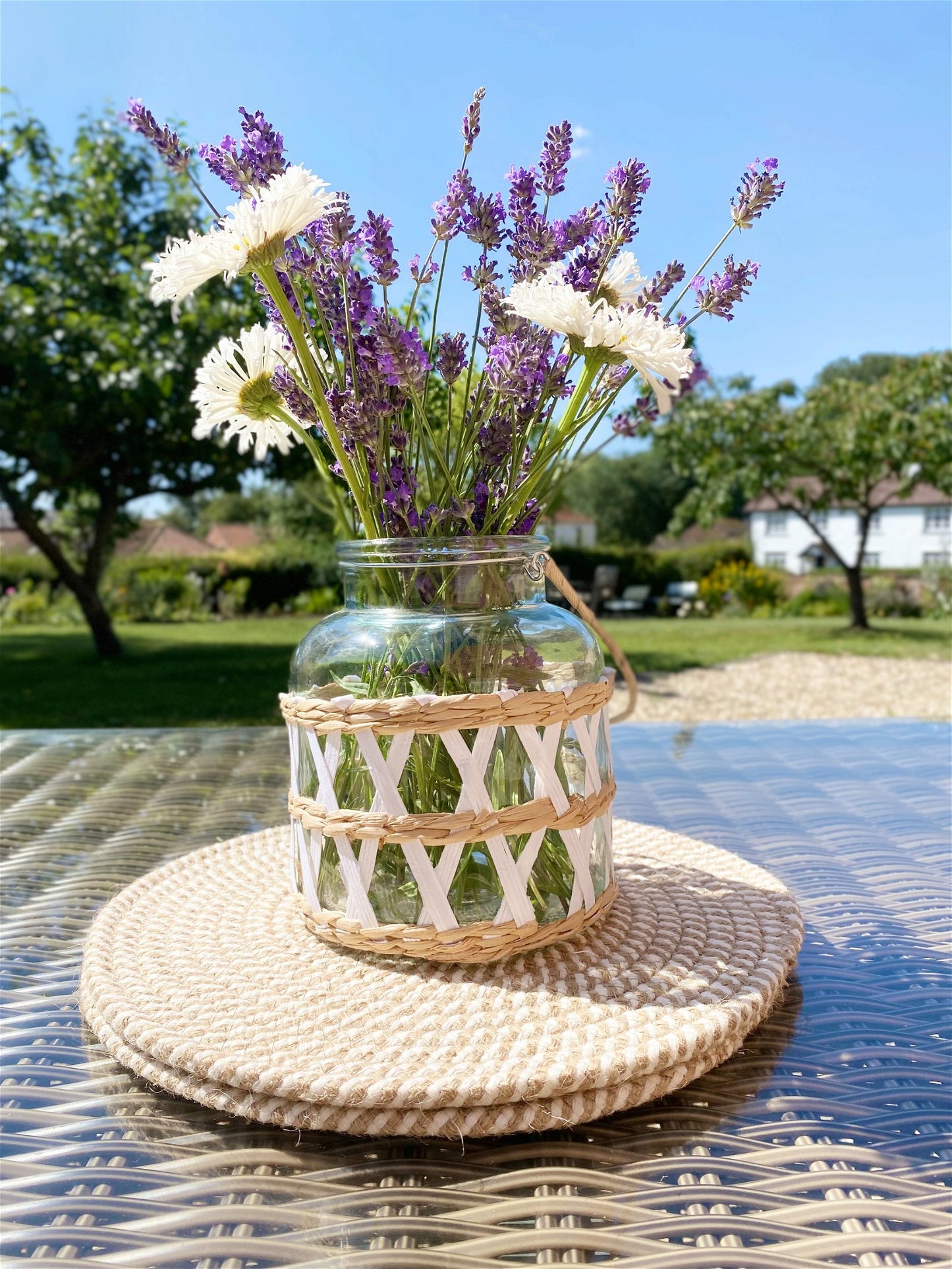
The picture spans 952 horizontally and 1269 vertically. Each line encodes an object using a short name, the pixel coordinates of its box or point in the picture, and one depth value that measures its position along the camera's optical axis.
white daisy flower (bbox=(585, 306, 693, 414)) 0.66
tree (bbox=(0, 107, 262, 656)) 6.62
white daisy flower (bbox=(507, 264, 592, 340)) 0.66
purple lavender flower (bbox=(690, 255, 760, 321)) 0.74
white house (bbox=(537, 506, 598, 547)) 27.25
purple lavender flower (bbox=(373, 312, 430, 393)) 0.68
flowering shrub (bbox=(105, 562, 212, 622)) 12.35
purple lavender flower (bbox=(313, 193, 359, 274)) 0.70
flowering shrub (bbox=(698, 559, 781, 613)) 13.77
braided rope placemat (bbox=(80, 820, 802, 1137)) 0.56
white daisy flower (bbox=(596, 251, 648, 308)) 0.74
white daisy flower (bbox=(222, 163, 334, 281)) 0.64
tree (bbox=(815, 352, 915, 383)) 34.72
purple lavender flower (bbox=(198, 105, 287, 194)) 0.71
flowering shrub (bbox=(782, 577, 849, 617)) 13.30
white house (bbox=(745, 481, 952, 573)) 26.45
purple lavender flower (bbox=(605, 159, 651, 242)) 0.74
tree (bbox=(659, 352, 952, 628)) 9.86
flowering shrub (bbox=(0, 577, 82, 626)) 12.48
